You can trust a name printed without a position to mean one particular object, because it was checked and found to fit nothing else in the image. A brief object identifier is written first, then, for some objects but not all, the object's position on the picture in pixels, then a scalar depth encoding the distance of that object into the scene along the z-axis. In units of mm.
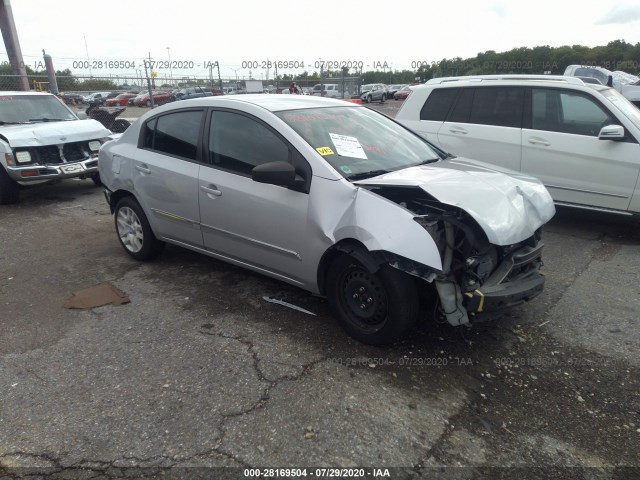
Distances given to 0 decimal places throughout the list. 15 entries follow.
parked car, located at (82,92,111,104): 22766
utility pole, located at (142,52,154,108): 14711
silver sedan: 3031
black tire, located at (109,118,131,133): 11320
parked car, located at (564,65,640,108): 12234
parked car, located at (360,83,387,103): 37406
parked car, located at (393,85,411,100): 41031
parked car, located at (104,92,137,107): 28456
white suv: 5340
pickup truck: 7277
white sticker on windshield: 3676
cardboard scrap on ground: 4148
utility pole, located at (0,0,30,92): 13742
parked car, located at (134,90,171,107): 21258
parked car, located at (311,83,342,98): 22144
